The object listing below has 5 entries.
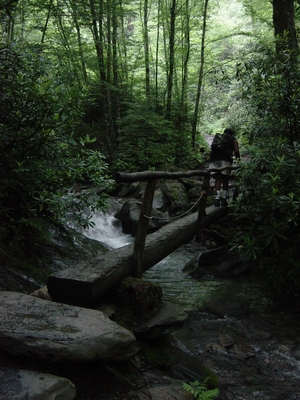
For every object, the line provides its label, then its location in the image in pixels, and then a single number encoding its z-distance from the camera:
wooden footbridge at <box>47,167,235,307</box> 3.44
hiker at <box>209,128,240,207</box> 7.86
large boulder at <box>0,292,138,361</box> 2.48
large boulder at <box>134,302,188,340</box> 3.54
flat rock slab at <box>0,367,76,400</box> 2.15
